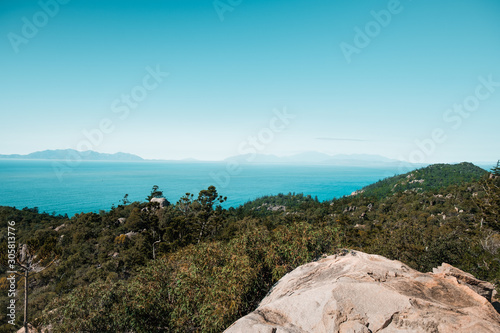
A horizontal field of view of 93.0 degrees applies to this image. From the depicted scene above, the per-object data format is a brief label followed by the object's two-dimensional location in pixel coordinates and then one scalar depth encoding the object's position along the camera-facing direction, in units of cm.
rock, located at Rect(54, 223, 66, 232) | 5223
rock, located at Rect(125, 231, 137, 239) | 4747
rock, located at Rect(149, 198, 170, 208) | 6197
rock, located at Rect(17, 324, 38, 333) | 1400
